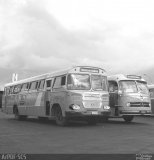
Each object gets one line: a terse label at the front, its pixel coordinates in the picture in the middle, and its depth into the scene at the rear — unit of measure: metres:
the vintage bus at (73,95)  9.47
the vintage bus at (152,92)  15.00
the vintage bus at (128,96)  10.56
